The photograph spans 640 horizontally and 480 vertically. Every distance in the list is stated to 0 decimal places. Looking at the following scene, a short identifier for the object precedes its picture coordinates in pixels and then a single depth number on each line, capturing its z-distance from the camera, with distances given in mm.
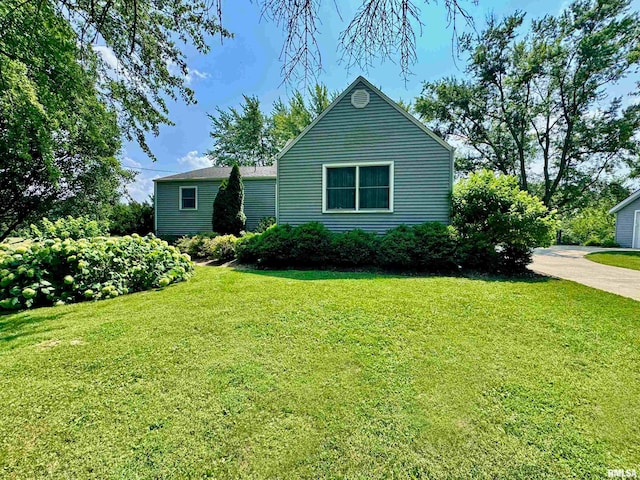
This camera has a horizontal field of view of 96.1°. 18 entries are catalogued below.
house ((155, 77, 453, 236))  8750
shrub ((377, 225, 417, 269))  7230
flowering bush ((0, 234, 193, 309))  4450
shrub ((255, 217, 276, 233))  12259
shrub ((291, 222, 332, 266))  8016
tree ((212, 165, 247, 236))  12680
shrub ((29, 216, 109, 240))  6757
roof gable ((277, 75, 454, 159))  8672
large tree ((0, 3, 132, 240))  3797
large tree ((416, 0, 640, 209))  16016
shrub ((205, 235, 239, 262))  9117
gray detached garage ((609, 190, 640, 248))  16578
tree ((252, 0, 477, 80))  2191
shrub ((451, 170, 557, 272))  6910
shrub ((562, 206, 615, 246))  22594
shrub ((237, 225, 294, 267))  8133
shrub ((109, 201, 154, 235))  15344
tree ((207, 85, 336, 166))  26516
